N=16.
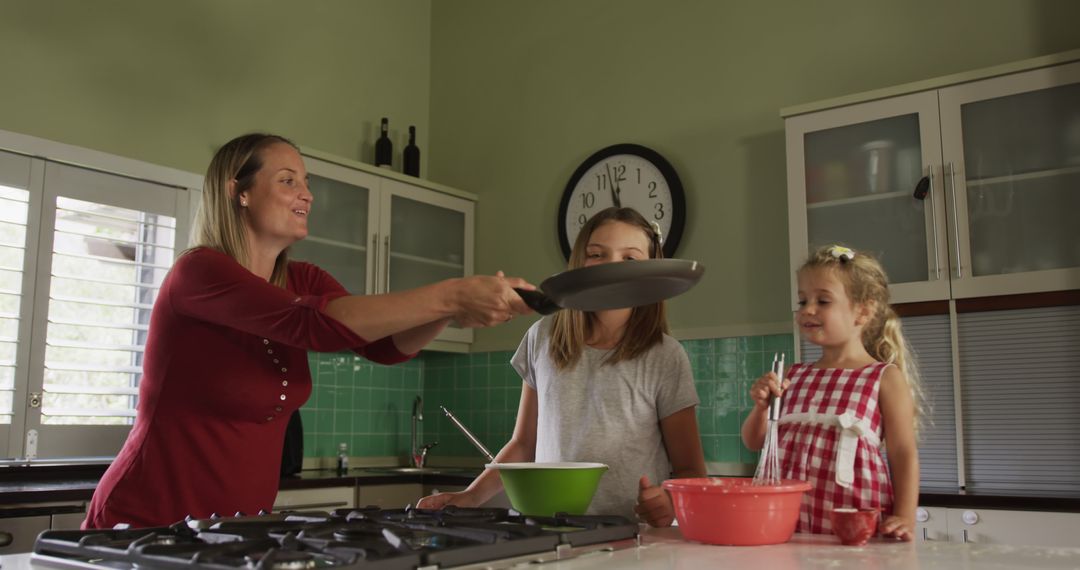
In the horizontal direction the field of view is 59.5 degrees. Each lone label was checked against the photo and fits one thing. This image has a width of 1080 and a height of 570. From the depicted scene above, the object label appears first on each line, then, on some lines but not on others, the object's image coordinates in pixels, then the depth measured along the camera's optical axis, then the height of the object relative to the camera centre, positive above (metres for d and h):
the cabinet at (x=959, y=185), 2.74 +0.65
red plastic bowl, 1.18 -0.14
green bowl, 1.31 -0.12
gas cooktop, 0.89 -0.15
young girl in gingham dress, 1.60 -0.02
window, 2.89 +0.33
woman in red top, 1.32 +0.05
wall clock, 3.70 +0.84
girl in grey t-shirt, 1.61 +0.01
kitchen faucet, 4.08 -0.22
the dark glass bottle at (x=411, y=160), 4.22 +1.06
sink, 3.56 -0.28
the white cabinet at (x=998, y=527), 2.37 -0.33
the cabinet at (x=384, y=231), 3.61 +0.69
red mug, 1.20 -0.16
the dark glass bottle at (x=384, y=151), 4.11 +1.07
